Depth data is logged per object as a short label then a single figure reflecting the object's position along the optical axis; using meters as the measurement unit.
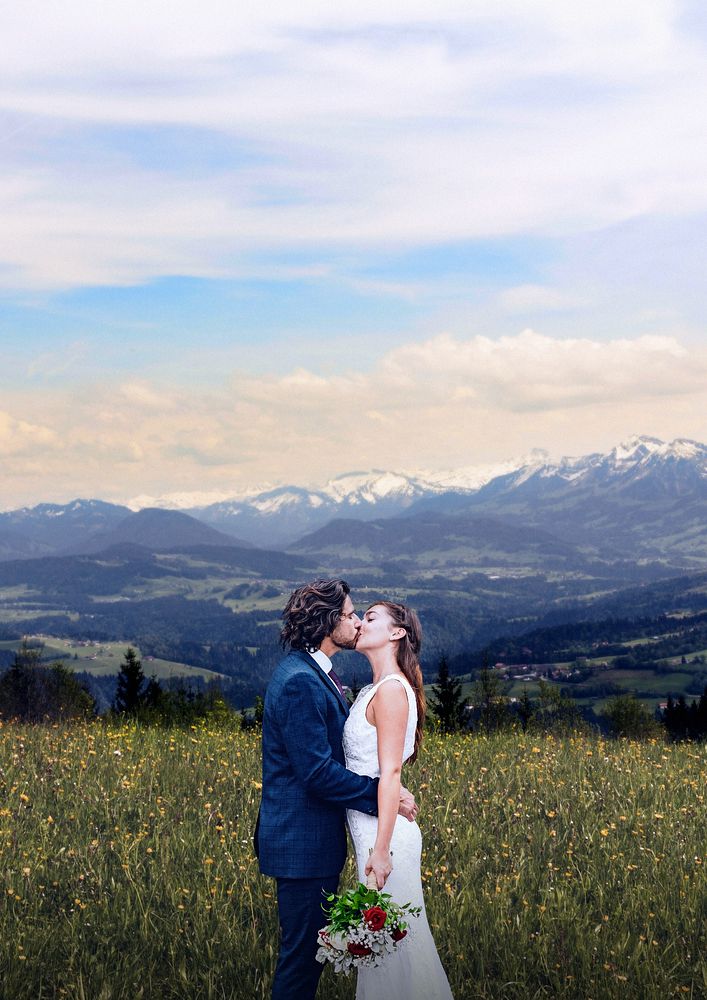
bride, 5.80
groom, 5.82
